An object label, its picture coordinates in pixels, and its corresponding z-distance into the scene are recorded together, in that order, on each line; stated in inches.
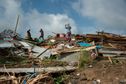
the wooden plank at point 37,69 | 262.6
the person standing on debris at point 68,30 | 442.5
